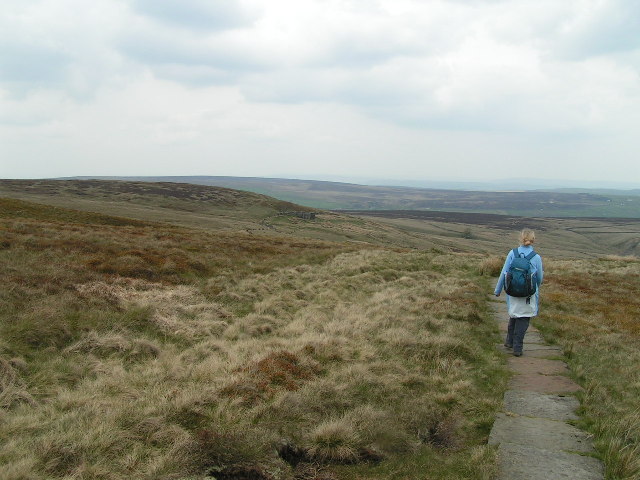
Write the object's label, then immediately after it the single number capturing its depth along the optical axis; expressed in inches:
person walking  375.6
